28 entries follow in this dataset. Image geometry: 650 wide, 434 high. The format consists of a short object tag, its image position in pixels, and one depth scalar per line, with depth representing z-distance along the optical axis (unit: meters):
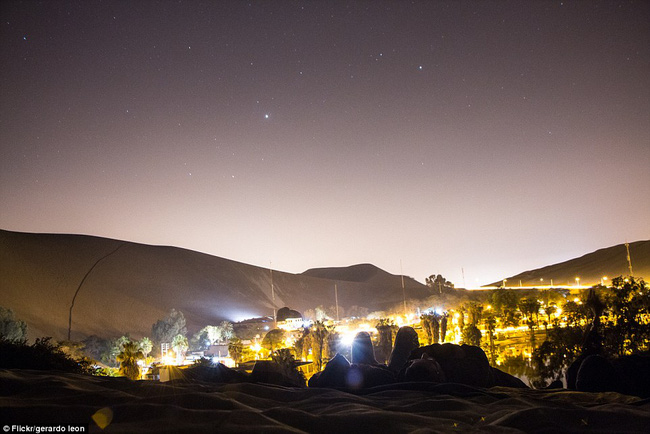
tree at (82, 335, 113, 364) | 51.88
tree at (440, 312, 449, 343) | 41.84
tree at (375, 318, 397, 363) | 40.81
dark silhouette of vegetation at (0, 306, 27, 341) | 40.59
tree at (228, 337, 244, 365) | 46.30
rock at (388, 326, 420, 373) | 18.34
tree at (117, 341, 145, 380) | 29.32
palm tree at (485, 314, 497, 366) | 39.56
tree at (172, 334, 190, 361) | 55.05
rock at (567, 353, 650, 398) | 9.93
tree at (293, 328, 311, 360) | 42.75
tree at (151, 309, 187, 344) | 66.06
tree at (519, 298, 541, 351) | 44.78
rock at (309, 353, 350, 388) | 10.80
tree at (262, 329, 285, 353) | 51.47
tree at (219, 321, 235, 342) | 71.38
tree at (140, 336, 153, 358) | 53.06
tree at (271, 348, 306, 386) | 18.23
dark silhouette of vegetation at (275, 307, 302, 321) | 85.97
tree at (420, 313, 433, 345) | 41.22
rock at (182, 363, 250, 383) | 11.80
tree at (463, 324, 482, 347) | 39.31
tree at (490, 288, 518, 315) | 49.70
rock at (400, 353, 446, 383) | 11.12
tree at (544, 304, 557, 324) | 42.89
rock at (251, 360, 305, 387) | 11.61
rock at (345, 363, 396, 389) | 10.53
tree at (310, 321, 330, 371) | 39.31
